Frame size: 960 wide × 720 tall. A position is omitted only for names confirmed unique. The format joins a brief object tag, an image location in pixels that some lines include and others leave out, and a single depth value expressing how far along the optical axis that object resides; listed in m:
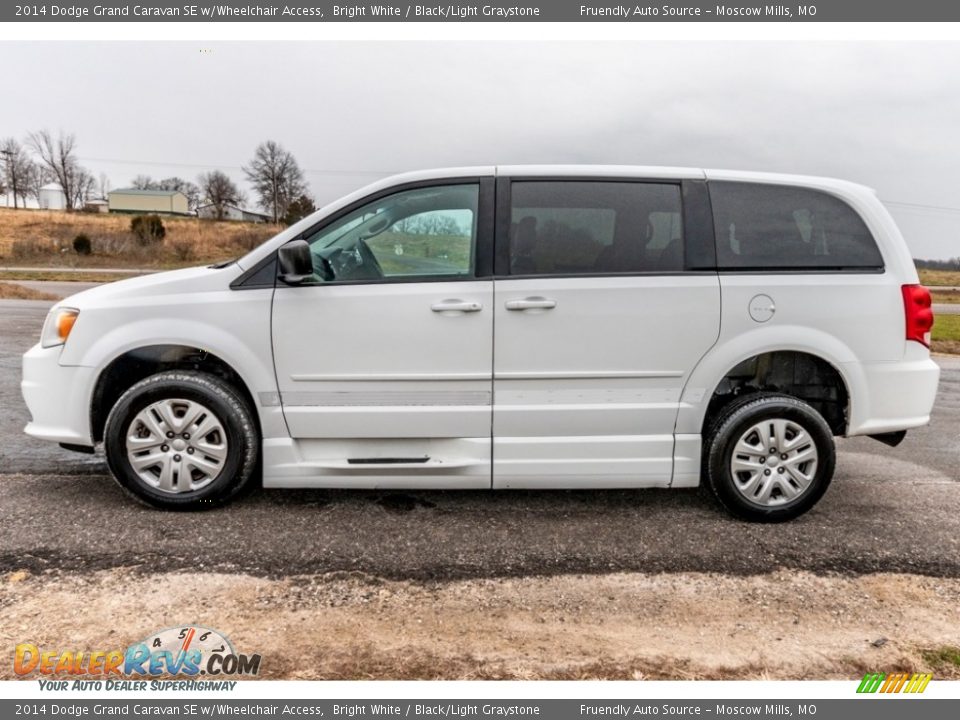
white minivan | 3.74
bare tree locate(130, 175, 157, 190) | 81.99
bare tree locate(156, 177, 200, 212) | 74.62
